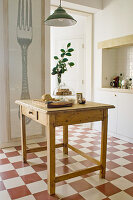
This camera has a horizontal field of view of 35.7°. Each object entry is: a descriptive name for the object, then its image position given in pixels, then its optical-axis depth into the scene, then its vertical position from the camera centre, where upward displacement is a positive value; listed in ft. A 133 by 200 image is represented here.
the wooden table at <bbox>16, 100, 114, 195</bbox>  7.00 -1.20
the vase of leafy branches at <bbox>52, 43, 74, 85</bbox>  8.14 +0.64
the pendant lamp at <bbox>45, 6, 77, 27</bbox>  9.22 +2.87
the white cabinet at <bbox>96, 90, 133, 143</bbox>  12.87 -1.92
